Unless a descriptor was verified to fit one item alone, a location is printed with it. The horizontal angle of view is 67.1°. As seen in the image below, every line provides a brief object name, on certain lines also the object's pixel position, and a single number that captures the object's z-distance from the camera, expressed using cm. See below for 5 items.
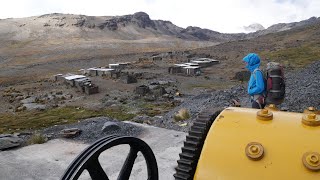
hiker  427
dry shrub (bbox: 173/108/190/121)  816
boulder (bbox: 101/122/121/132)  702
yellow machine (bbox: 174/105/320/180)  184
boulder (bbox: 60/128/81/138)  687
